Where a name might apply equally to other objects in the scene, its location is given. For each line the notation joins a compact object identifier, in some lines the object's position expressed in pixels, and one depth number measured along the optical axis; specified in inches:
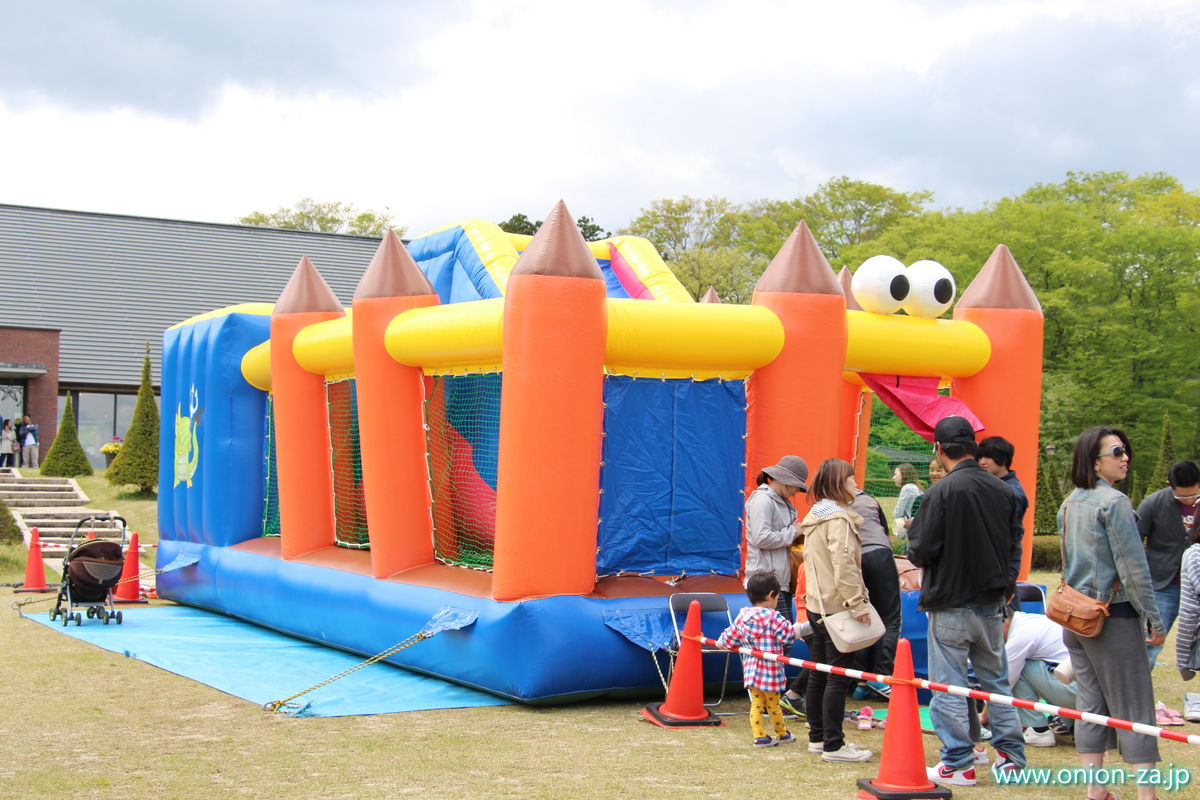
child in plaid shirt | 219.8
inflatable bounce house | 255.1
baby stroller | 385.1
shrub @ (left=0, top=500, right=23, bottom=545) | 566.0
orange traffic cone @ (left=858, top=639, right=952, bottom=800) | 182.1
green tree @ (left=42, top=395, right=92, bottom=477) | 845.2
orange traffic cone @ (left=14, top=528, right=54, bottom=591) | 481.1
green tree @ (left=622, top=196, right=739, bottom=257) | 1491.1
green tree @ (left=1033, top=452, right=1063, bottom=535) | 687.7
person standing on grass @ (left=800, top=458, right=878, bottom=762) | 207.6
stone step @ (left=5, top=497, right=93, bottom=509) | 751.1
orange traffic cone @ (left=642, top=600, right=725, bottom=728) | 238.1
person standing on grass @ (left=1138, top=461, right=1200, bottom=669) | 251.4
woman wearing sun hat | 245.6
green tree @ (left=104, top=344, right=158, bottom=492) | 792.3
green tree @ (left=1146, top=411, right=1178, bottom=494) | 808.9
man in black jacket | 190.5
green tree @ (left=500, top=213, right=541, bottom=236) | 1579.7
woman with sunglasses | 170.2
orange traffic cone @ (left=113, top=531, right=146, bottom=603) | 460.1
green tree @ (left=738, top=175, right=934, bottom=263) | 1370.6
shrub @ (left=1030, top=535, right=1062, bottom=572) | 606.9
